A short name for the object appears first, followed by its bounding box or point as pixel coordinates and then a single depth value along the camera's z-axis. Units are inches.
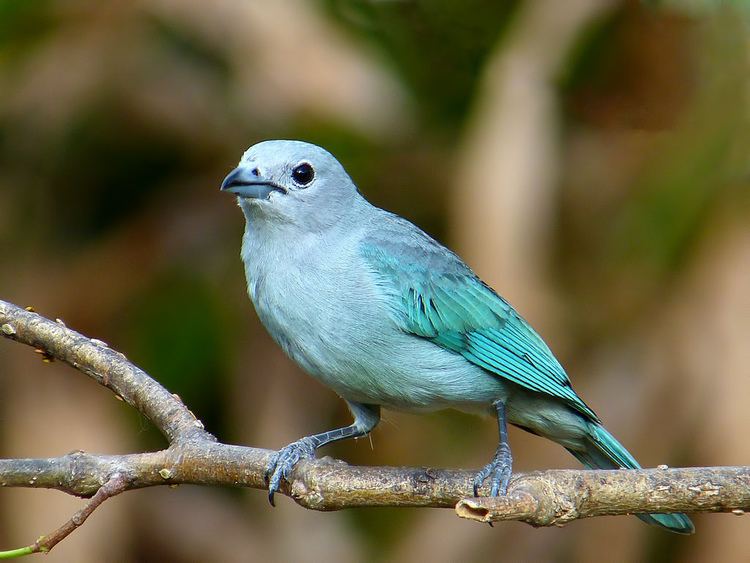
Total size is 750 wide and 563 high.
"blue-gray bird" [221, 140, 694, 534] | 282.5
